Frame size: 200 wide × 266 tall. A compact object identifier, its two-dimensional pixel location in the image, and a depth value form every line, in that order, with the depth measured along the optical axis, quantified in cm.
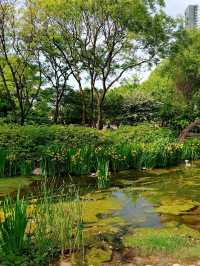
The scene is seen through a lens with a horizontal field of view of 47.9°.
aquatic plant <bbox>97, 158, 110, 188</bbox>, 490
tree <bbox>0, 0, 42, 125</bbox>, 1064
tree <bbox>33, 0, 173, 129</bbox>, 1056
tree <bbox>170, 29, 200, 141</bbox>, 1213
